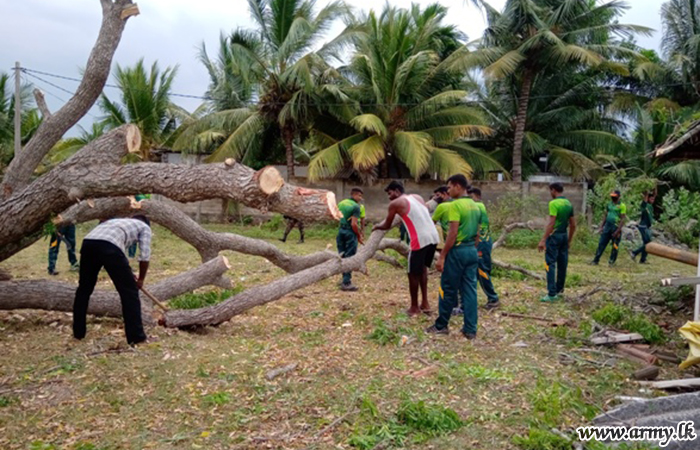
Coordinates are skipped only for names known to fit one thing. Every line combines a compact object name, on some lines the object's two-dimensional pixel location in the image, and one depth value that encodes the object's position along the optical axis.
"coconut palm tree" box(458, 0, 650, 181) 16.77
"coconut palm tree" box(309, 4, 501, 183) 16.42
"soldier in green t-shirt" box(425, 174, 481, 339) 6.05
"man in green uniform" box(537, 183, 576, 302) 8.08
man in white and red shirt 7.02
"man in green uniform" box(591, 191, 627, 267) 12.05
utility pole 15.68
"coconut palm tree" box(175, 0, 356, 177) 17.09
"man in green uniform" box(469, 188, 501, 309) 7.73
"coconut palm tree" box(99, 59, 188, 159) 18.30
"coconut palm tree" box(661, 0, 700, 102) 19.25
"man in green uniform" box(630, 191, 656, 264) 12.64
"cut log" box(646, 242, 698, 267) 6.66
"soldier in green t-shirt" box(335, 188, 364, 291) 8.99
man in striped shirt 5.40
